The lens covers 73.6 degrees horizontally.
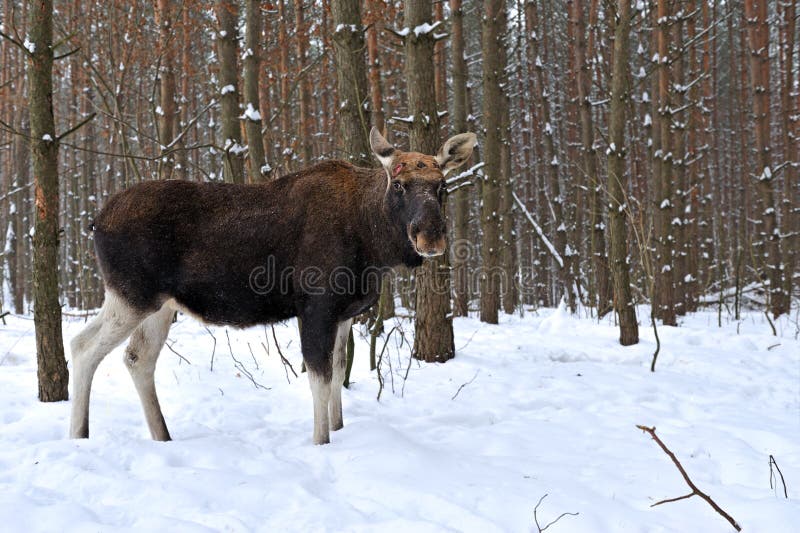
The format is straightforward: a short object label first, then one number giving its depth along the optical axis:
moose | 3.91
